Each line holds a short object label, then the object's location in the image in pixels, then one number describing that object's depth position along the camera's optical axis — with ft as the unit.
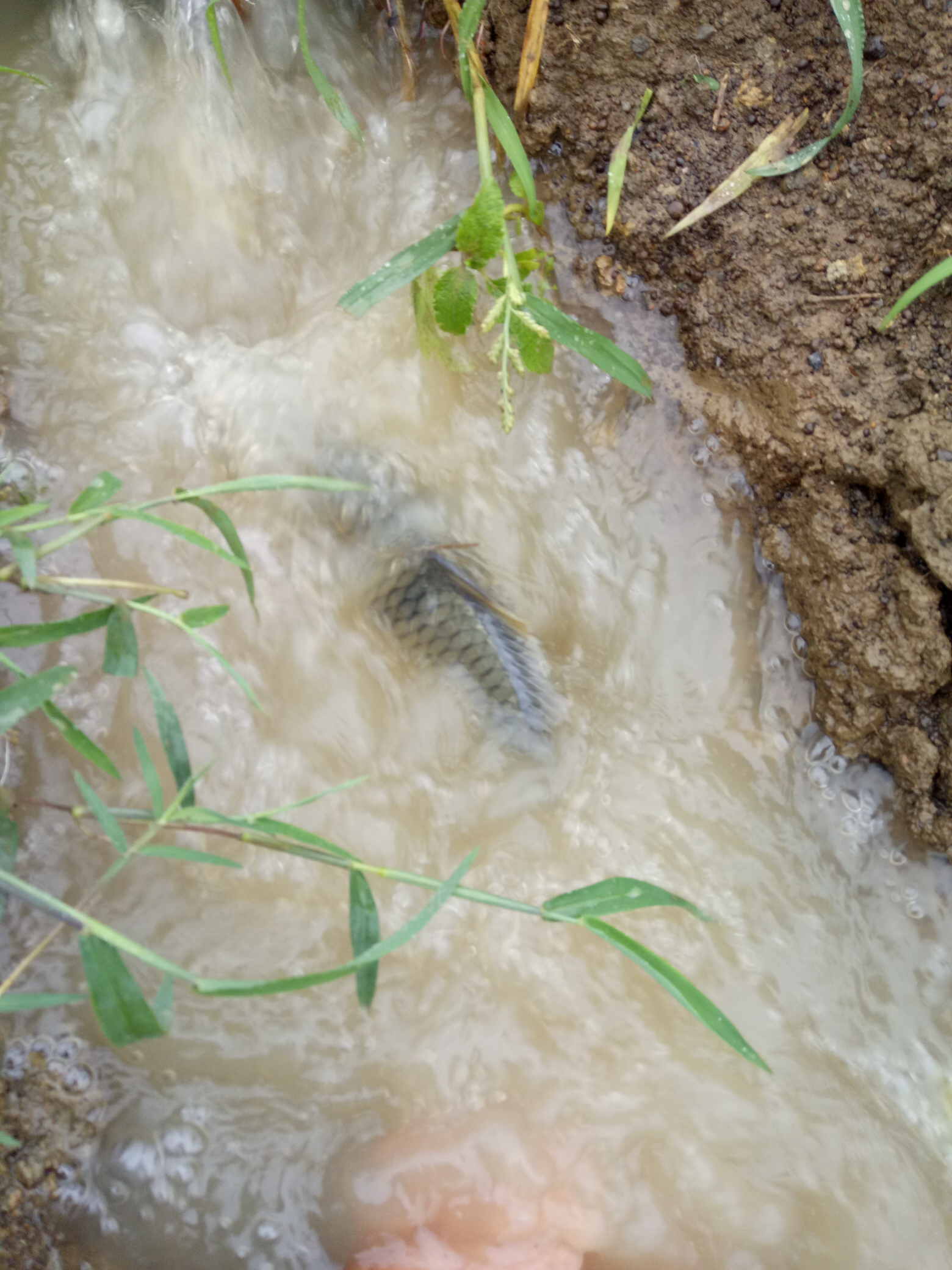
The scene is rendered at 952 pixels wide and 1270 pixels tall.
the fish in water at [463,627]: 1.77
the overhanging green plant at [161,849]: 1.17
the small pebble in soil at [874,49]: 1.61
